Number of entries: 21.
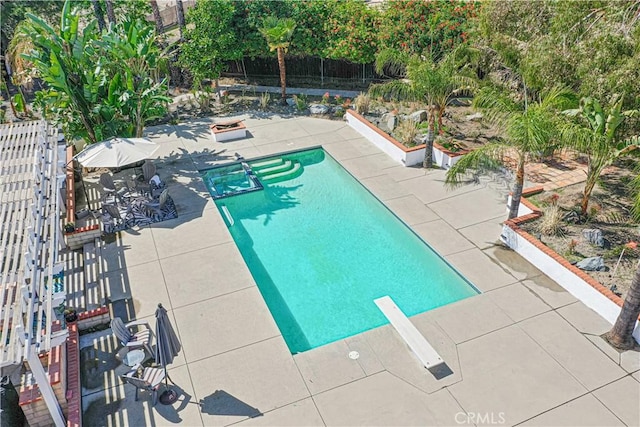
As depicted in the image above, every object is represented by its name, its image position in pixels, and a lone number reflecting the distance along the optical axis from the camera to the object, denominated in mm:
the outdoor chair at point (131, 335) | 10719
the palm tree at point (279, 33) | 22844
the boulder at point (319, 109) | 24406
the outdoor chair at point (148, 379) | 10055
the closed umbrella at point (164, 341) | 9547
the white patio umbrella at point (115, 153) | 15570
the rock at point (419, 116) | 21891
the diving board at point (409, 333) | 10688
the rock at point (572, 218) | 14742
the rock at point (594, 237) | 13680
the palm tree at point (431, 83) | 17133
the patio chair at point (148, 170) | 18016
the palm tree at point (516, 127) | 12438
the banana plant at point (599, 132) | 12625
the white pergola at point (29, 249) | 8352
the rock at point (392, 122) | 21484
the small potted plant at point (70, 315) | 11852
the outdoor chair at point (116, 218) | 15672
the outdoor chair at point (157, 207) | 16453
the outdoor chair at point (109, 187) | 17172
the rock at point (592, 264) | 12836
